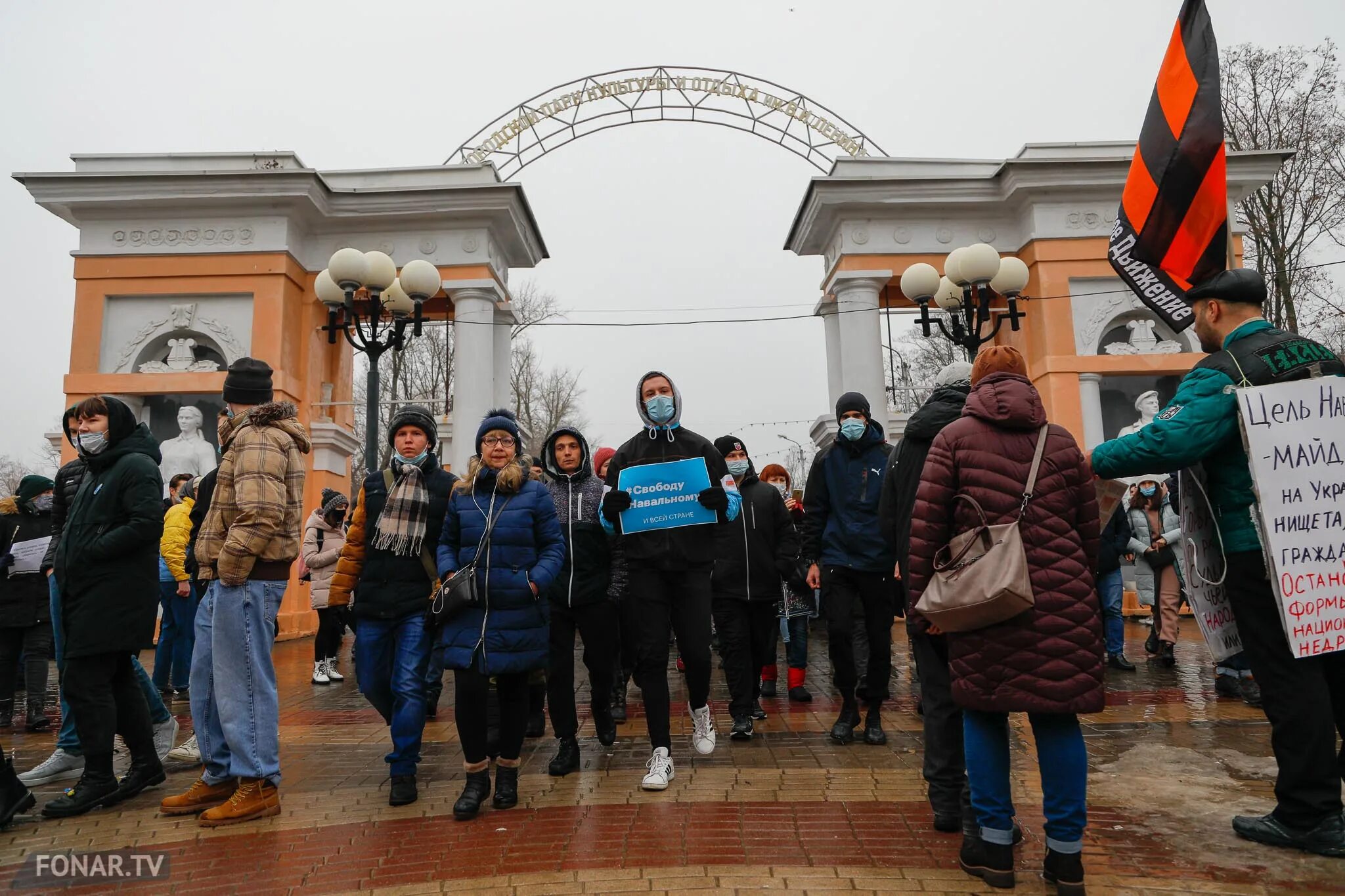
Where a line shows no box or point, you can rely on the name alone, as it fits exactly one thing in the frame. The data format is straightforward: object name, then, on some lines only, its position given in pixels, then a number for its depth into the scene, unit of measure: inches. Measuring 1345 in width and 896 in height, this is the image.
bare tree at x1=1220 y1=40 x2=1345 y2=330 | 815.7
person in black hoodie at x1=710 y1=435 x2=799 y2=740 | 246.2
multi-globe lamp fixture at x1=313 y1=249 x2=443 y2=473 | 338.3
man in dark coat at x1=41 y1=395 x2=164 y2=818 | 176.6
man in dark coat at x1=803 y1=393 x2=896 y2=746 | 207.0
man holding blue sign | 185.2
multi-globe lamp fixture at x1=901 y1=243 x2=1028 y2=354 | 360.5
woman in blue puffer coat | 166.1
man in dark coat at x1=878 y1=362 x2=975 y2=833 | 145.6
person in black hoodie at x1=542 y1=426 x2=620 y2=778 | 195.8
